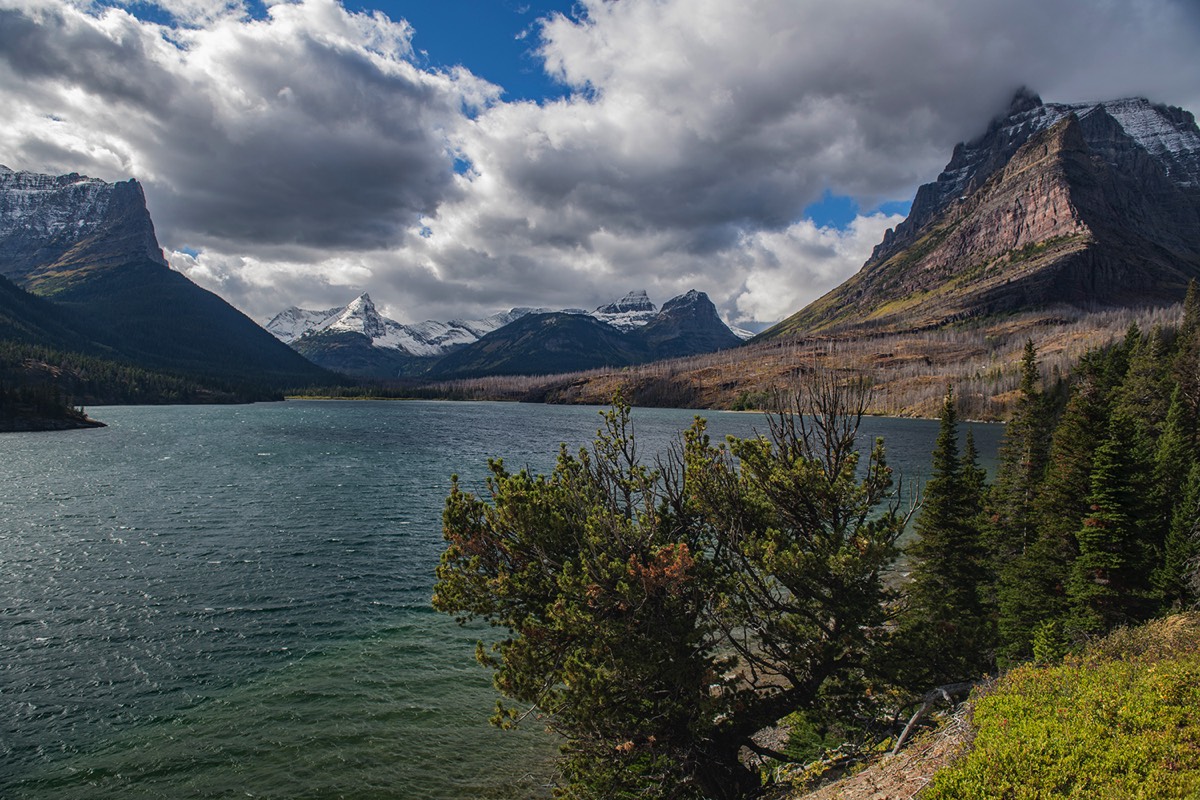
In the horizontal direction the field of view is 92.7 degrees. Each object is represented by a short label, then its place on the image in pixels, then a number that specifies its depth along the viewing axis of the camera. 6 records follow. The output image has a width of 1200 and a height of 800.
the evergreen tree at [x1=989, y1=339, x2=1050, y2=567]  35.65
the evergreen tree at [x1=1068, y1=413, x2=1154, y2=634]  23.30
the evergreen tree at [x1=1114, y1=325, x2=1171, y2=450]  61.66
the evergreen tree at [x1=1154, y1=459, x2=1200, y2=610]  22.92
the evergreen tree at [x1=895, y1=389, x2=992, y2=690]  32.28
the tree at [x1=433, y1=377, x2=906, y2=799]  17.14
